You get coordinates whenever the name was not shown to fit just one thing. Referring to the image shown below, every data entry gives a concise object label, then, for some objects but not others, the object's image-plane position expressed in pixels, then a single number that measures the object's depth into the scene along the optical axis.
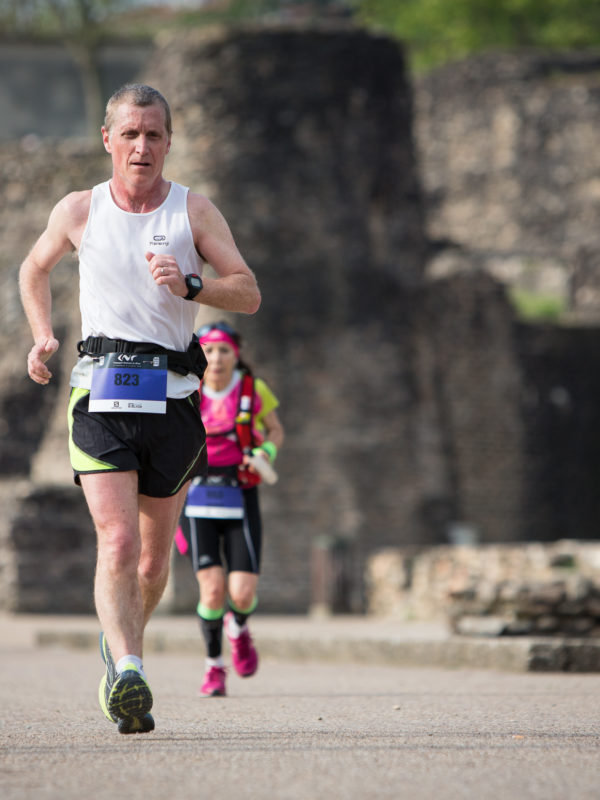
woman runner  17.19
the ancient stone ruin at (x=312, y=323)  47.50
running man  11.37
